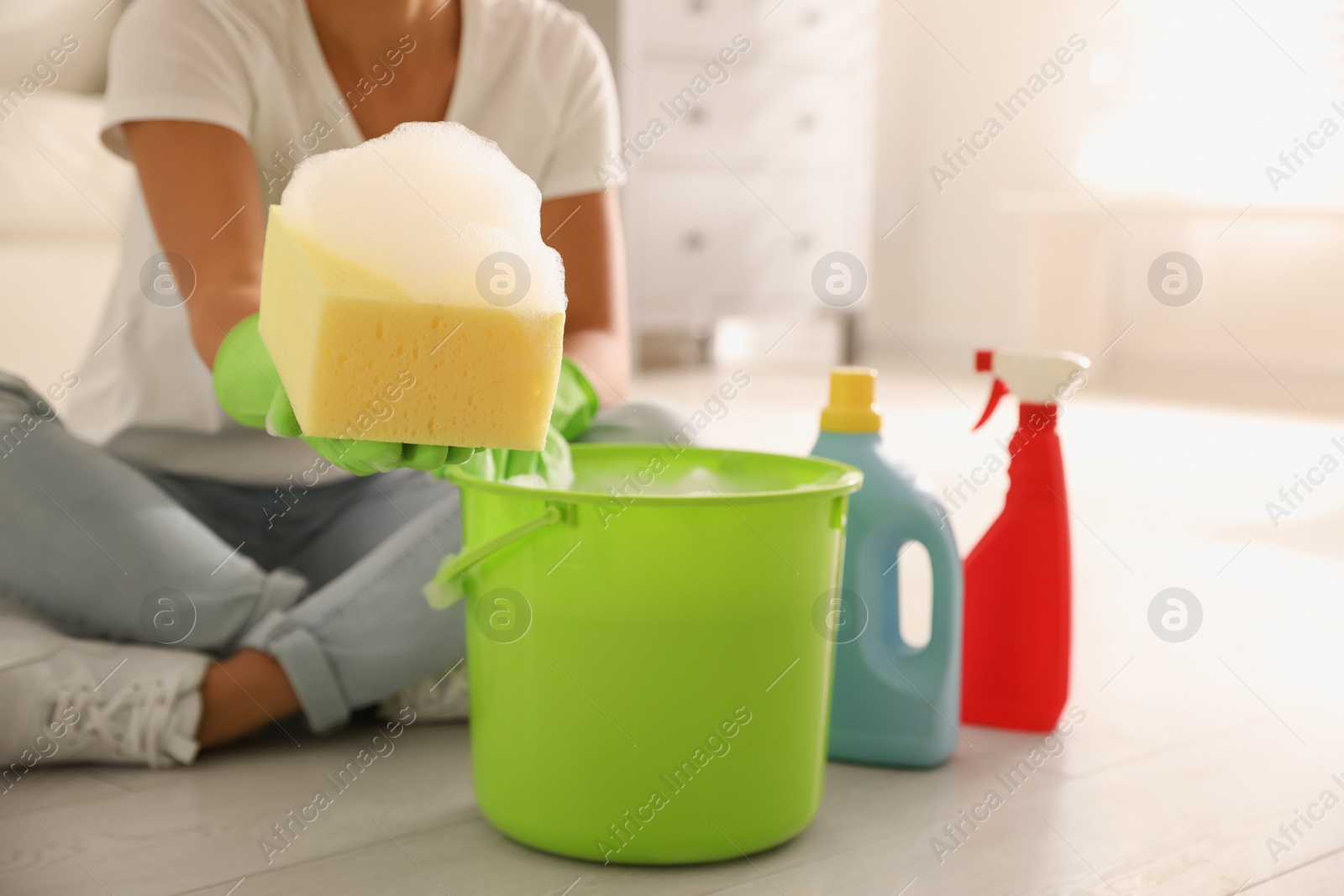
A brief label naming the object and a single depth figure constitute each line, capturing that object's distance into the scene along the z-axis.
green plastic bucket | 1.88
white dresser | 5.06
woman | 2.09
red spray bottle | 2.15
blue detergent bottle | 2.09
